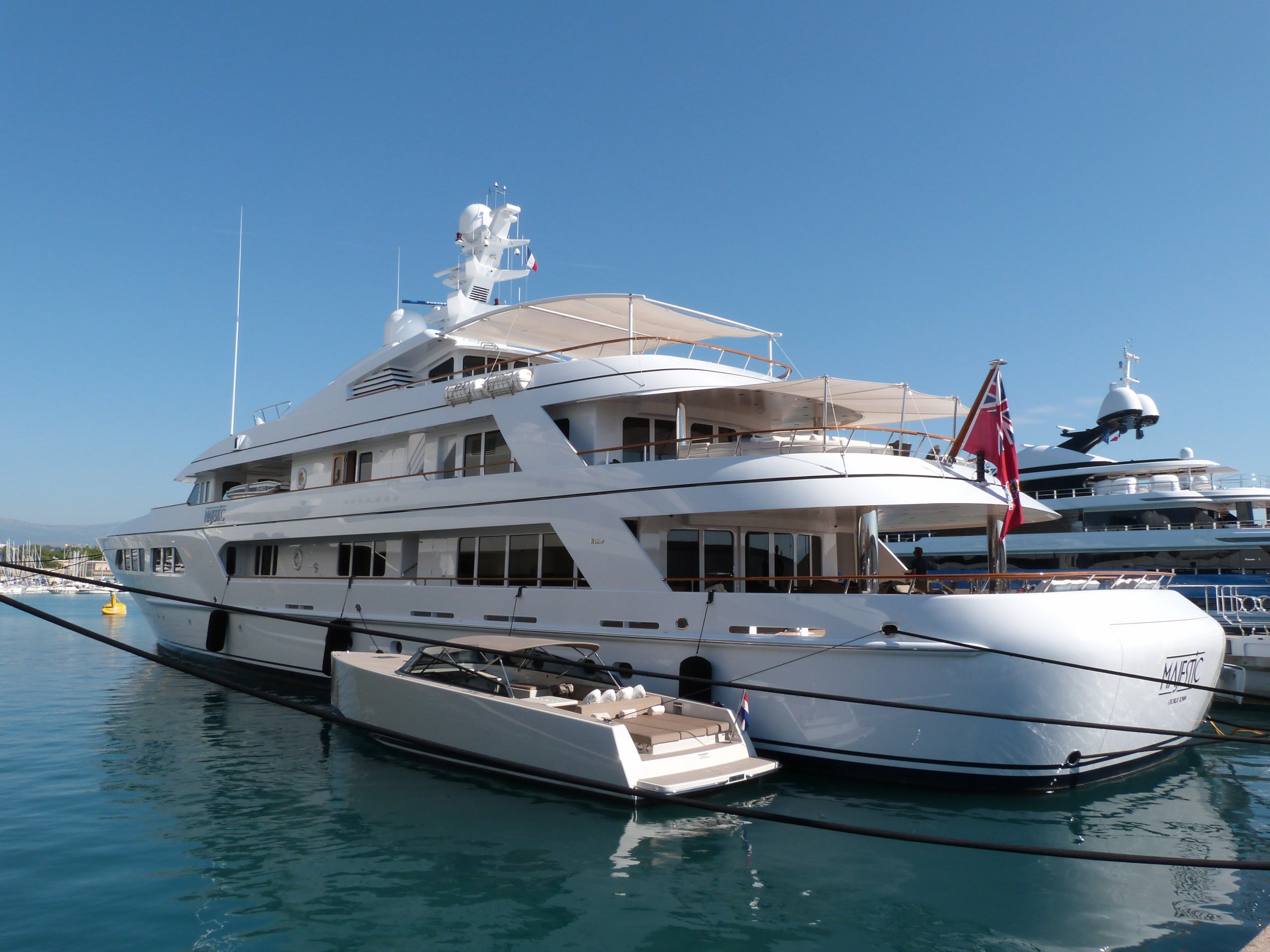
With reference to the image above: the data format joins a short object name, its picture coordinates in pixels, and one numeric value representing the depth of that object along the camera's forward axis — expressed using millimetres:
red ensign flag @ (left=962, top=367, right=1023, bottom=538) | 10750
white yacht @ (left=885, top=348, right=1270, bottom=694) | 25234
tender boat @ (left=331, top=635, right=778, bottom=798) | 8562
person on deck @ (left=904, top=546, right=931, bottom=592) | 12844
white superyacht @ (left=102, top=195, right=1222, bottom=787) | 8984
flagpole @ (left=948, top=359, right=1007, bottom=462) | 10773
